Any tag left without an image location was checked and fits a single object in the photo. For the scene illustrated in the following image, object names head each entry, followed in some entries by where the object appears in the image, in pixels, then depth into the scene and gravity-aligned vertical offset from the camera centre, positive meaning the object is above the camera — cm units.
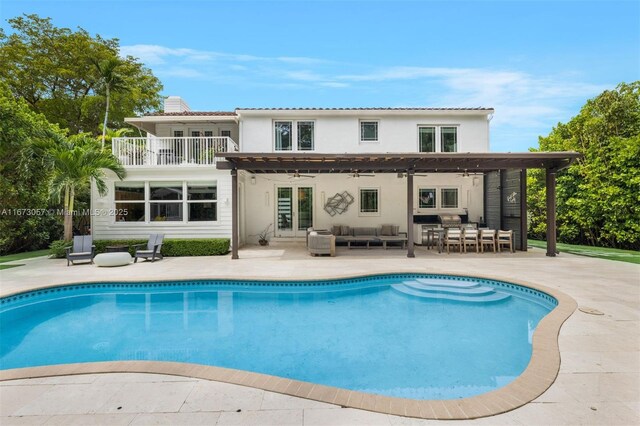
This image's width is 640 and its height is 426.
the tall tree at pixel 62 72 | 2078 +910
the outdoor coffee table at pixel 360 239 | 1433 -122
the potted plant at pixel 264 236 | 1555 -120
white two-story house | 1368 +137
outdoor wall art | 1603 +38
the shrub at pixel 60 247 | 1213 -131
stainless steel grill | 1501 -48
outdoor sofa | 1450 -109
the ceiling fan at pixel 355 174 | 1400 +170
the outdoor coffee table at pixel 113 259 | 1048 -153
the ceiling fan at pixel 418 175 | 1581 +173
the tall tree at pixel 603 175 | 1383 +160
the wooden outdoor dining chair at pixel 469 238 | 1292 -107
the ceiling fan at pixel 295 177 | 1552 +168
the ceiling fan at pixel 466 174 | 1531 +177
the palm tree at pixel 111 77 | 1747 +730
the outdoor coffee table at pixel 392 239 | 1412 -121
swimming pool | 438 -209
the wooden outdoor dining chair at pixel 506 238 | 1291 -109
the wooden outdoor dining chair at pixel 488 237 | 1294 -104
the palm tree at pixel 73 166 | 1143 +163
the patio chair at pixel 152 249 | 1159 -139
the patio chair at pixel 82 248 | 1112 -128
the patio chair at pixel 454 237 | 1296 -104
